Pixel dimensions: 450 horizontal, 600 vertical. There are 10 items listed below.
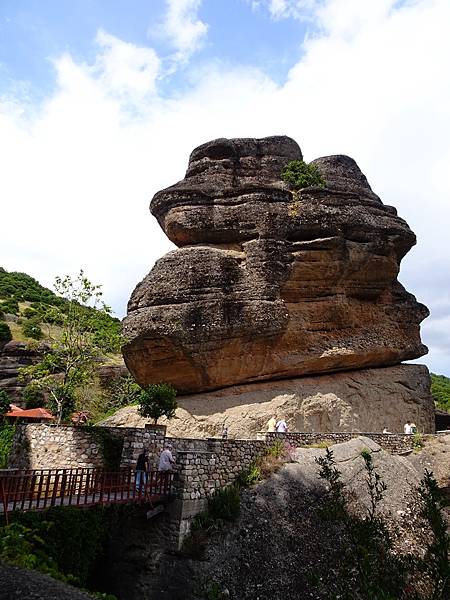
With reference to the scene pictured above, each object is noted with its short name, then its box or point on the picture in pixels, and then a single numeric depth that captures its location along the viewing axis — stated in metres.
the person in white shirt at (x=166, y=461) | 14.96
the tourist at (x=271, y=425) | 21.00
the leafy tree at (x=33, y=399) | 37.38
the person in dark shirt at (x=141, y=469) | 14.05
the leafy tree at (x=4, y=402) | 34.60
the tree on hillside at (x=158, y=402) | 20.55
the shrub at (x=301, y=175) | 27.00
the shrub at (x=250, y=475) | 16.48
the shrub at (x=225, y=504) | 15.02
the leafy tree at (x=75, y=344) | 21.77
